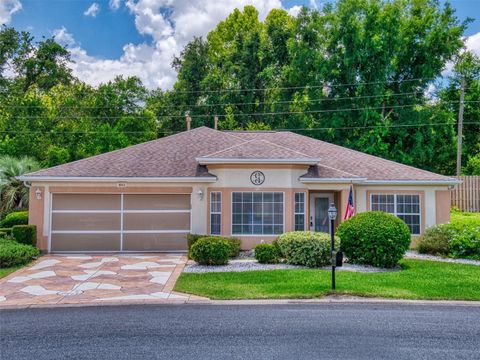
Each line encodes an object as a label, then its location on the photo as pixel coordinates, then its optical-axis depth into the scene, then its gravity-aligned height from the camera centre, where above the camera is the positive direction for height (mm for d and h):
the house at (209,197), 14875 +88
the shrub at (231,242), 13375 -1492
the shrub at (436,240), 14166 -1409
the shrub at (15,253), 12195 -1734
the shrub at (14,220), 17906 -963
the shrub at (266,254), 12716 -1732
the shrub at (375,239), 11828 -1173
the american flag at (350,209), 13037 -323
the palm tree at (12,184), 19812 +722
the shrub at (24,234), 14430 -1272
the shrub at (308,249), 11984 -1502
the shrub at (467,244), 13547 -1507
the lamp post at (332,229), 9305 -699
